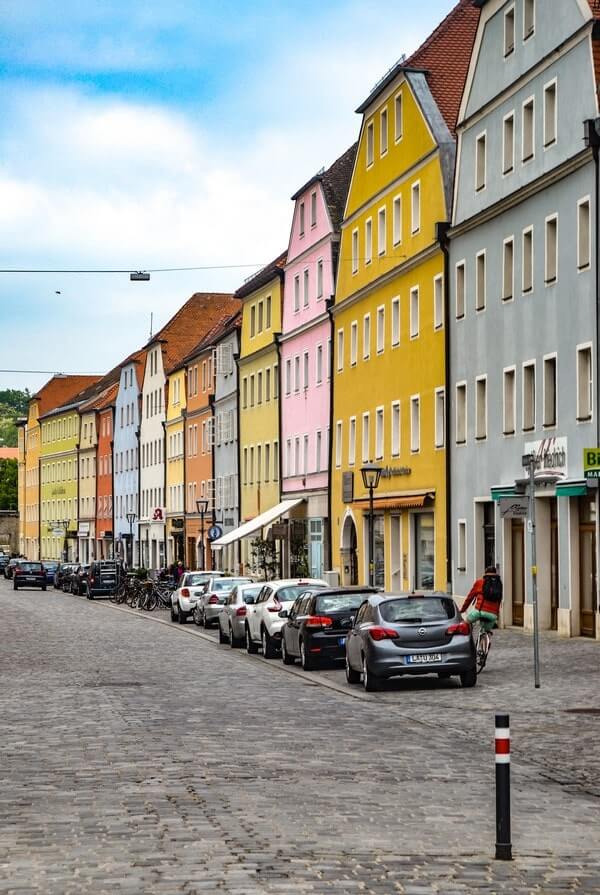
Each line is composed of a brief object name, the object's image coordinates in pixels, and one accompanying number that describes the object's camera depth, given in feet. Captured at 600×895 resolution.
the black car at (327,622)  93.61
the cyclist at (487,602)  90.74
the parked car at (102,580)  255.70
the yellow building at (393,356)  157.17
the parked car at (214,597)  152.97
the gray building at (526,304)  117.50
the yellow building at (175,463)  317.22
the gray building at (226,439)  265.95
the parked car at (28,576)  303.89
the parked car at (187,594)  168.35
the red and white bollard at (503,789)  31.68
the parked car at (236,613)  120.78
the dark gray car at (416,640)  79.00
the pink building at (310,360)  205.26
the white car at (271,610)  108.58
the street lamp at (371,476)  131.64
